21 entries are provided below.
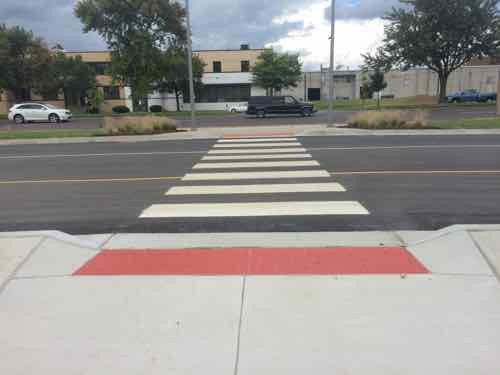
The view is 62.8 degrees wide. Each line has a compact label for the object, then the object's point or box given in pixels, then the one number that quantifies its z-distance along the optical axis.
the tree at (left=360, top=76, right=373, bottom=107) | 47.55
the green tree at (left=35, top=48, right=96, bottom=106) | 49.38
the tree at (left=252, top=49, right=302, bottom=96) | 50.91
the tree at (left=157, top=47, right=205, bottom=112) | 40.06
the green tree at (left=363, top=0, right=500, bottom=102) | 40.84
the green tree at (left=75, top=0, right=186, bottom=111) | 36.84
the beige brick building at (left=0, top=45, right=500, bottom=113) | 57.09
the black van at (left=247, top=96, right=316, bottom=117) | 31.95
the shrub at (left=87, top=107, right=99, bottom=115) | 51.81
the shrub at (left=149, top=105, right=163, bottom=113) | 55.54
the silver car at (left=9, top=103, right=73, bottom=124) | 31.69
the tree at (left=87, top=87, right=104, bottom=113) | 52.15
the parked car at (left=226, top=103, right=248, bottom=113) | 48.74
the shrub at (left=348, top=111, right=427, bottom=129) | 19.27
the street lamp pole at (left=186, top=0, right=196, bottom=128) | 19.48
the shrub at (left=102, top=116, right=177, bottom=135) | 19.80
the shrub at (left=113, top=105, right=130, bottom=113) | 52.99
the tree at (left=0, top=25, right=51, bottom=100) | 39.56
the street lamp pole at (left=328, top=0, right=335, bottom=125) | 20.17
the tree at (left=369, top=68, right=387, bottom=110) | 43.53
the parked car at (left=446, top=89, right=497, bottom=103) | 52.06
